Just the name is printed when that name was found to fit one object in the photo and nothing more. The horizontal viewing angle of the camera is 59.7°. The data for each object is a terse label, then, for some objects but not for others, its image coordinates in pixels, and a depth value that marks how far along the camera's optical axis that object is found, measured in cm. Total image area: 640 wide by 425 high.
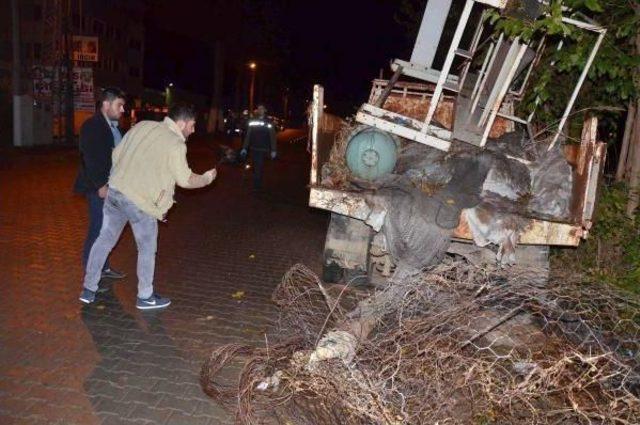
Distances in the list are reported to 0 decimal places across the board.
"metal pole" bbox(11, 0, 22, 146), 1818
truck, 498
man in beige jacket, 469
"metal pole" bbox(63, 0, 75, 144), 2005
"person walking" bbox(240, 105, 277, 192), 1173
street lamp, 4549
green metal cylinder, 545
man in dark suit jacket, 521
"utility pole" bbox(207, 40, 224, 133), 4091
